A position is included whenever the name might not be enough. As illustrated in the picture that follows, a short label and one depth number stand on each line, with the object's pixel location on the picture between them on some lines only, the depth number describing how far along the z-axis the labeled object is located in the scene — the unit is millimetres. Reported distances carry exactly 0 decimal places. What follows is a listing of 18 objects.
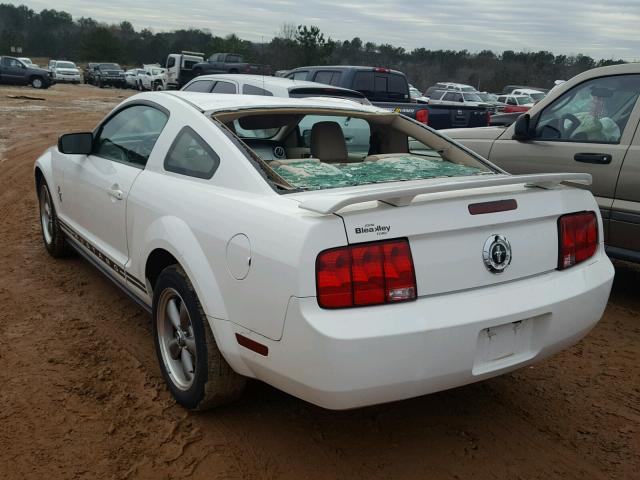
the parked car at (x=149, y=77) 36253
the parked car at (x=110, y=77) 44094
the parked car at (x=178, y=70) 25734
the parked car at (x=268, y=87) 8305
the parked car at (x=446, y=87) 32947
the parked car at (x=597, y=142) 4652
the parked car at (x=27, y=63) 34594
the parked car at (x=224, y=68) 24688
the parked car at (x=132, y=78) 42750
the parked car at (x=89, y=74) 46844
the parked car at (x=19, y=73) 33656
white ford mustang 2285
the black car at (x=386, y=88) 10867
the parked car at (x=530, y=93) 30941
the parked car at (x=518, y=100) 28564
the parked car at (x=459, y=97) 27891
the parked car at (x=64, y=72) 44406
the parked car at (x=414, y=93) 33538
